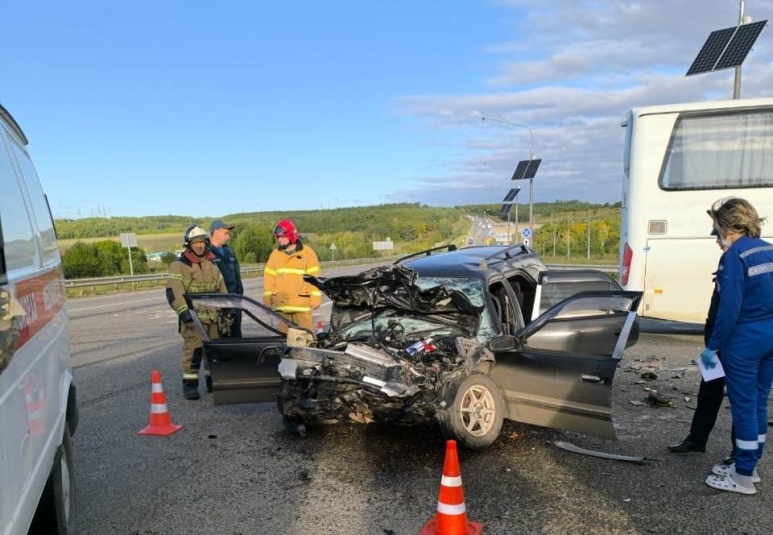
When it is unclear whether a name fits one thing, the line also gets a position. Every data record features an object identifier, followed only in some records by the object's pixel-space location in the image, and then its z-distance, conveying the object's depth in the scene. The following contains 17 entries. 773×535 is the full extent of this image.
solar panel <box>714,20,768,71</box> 10.68
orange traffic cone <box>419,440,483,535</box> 3.17
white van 1.97
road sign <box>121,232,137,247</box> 28.46
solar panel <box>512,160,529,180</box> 32.34
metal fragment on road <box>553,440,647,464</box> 4.52
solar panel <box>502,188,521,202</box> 39.08
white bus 8.25
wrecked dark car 4.41
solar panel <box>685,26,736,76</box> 11.09
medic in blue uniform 3.74
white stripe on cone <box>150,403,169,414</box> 5.45
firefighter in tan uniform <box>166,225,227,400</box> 6.45
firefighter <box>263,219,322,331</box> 6.52
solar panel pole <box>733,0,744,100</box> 10.45
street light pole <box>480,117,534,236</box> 30.05
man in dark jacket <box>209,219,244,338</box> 7.16
